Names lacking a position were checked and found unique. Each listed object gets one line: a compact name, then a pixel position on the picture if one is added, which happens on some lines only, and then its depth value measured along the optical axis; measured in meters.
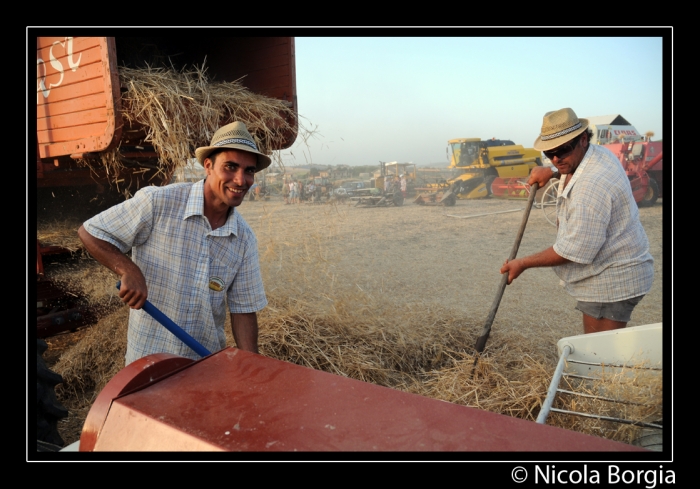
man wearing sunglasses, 2.66
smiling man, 2.28
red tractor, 13.53
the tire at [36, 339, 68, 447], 2.45
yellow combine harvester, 17.67
